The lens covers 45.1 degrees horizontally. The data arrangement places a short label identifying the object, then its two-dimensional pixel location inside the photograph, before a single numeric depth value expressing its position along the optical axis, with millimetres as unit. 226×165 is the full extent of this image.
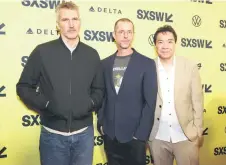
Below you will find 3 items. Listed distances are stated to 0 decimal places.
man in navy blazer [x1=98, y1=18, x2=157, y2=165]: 2072
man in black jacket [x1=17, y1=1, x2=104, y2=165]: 1910
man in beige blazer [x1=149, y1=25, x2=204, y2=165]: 2203
